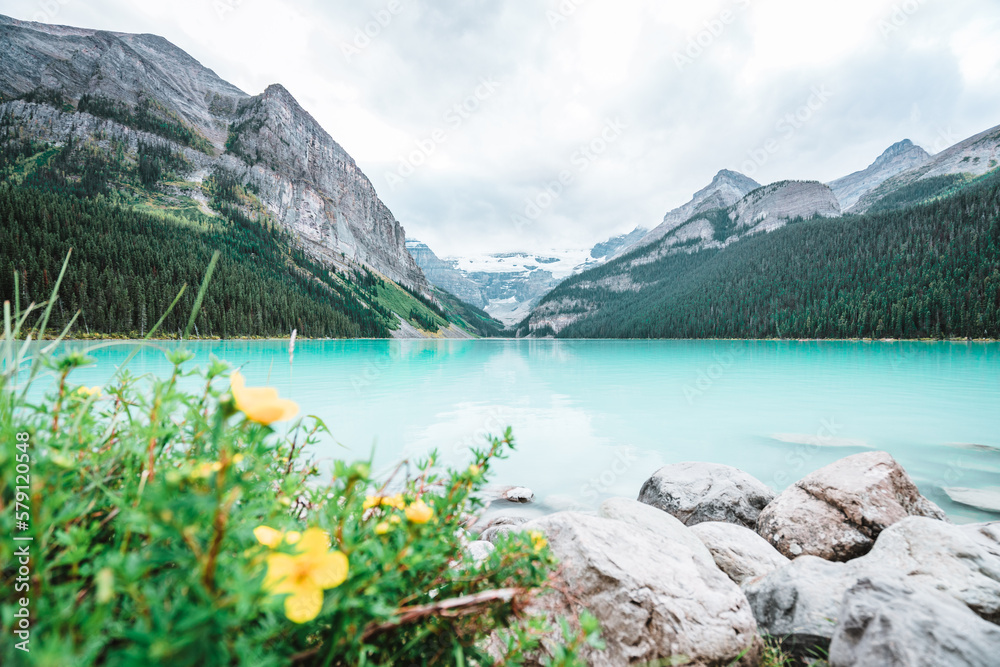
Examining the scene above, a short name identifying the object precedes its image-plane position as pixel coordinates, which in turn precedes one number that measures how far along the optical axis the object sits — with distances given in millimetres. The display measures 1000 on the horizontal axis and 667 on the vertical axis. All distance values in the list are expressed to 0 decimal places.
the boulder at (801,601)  2865
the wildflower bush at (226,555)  862
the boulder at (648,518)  4314
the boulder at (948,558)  3020
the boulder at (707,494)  6305
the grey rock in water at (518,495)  7836
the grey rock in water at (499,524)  5098
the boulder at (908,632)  2135
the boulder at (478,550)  3489
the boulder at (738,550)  4348
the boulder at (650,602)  2684
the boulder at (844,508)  4852
